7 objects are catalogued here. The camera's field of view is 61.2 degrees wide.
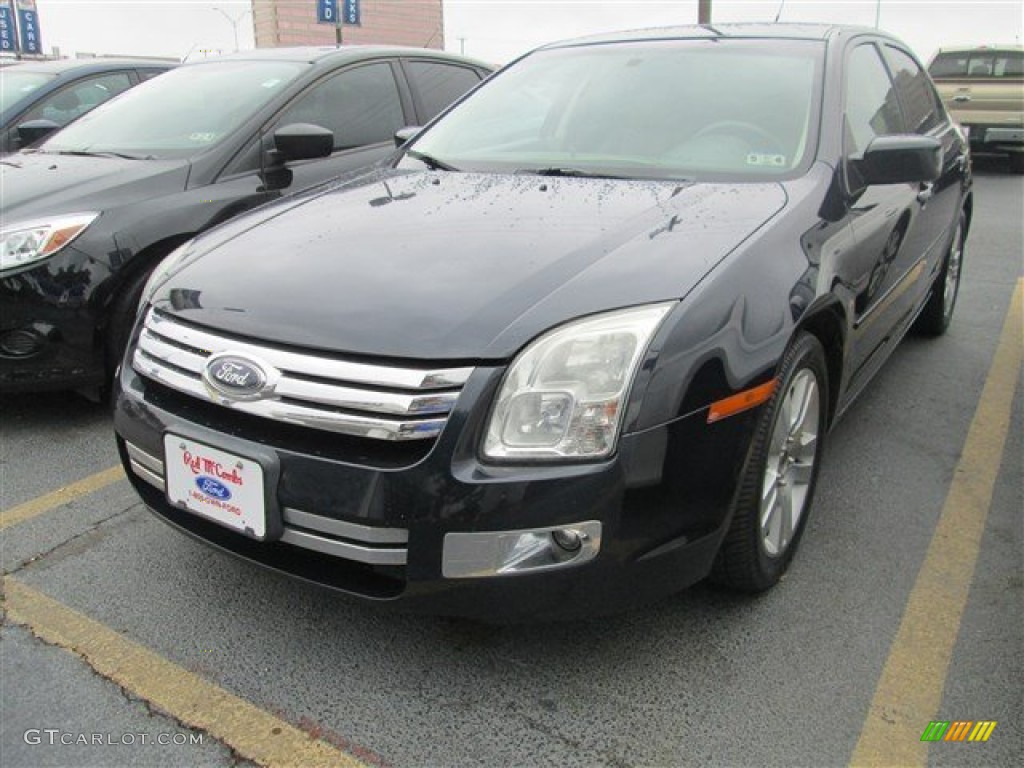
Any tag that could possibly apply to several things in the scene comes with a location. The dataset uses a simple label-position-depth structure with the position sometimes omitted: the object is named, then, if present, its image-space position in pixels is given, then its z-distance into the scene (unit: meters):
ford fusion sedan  1.76
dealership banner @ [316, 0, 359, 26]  25.15
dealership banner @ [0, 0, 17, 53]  27.84
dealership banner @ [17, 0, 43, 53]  26.67
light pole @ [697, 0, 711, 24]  15.78
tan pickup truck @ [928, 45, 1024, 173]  11.59
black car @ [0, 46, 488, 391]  3.35
